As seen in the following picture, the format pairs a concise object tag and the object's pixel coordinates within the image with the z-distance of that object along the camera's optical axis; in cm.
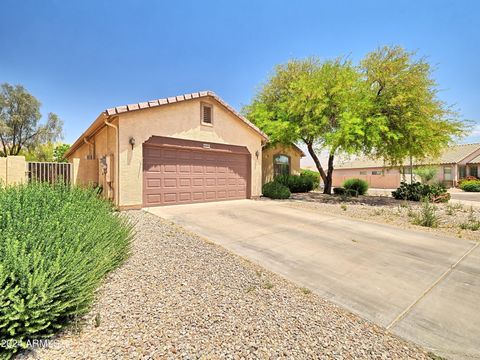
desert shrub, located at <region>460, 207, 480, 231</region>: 725
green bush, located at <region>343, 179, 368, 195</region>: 1919
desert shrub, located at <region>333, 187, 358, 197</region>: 1669
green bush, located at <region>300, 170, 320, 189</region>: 2064
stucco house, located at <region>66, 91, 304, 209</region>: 910
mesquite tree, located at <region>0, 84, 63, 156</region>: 2505
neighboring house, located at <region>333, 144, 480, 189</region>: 2767
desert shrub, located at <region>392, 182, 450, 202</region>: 1463
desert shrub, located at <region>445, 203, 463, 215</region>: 1002
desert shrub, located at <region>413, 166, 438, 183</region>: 2359
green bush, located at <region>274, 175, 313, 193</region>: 1831
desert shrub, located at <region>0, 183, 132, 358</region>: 199
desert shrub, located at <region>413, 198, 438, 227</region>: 761
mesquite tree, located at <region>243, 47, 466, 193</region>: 1196
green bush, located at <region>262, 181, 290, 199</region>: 1382
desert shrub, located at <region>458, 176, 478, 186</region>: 2617
